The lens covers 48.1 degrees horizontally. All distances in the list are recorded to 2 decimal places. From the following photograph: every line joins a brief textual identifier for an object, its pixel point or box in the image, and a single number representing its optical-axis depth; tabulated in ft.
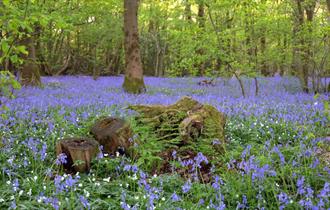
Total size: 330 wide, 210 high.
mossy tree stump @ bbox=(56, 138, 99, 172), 15.38
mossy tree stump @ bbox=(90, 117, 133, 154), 17.46
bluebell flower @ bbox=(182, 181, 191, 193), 11.74
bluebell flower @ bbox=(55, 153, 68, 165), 13.22
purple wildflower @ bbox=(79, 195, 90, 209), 10.64
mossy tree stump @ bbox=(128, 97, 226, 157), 18.86
